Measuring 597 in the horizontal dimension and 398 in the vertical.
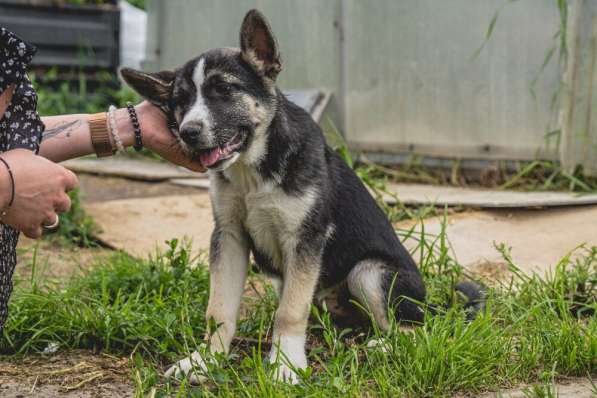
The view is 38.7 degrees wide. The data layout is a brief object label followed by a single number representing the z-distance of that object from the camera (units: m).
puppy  3.39
